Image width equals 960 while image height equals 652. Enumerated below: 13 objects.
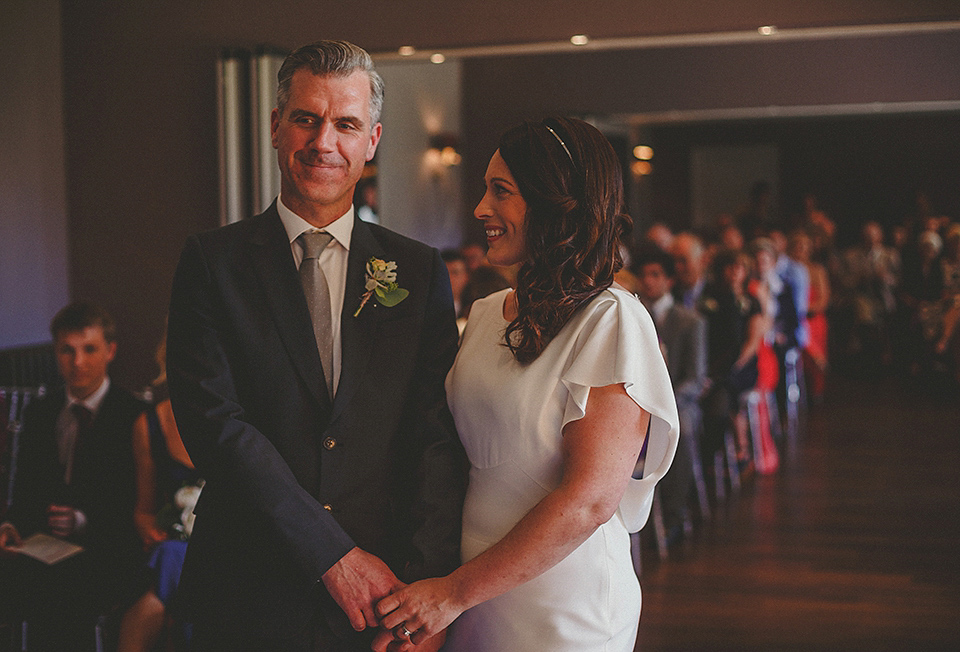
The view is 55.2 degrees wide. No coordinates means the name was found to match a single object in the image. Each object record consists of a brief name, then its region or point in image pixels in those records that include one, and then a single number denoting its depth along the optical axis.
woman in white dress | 1.63
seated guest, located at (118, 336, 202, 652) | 2.90
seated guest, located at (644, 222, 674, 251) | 9.21
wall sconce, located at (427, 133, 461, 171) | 10.03
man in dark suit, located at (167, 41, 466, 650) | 1.63
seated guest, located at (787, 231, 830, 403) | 8.16
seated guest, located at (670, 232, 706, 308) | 6.31
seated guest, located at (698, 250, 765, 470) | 5.66
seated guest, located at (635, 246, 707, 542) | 4.99
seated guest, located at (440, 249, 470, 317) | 5.67
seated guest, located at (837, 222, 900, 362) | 10.11
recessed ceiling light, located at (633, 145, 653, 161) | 11.56
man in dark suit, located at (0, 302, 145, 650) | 2.94
